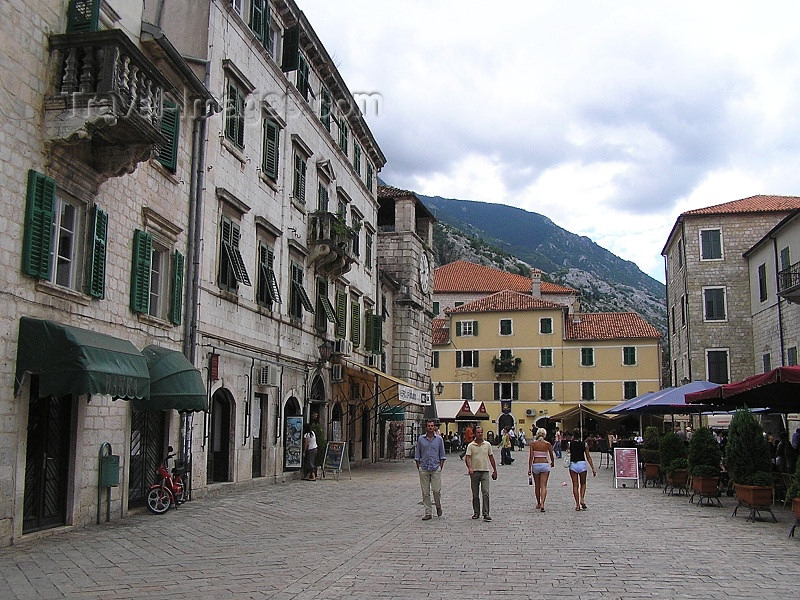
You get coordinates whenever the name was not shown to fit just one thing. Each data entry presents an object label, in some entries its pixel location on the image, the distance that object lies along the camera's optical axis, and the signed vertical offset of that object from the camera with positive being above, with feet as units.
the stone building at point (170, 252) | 38.93 +11.27
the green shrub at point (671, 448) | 69.46 -2.56
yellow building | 211.82 +16.01
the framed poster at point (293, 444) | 77.10 -2.57
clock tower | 125.49 +22.85
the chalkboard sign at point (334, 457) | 78.48 -3.86
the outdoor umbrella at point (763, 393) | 45.47 +1.72
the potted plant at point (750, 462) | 46.88 -2.55
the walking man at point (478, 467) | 48.22 -2.93
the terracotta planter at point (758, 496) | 46.75 -4.47
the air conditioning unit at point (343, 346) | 93.25 +8.27
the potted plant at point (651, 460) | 76.33 -3.95
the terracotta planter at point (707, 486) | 57.11 -4.74
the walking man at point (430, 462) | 49.21 -2.72
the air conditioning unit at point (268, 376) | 71.05 +3.62
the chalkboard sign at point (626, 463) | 73.61 -4.08
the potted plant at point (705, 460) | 57.21 -2.98
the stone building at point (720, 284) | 140.36 +23.58
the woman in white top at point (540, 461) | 52.24 -2.77
